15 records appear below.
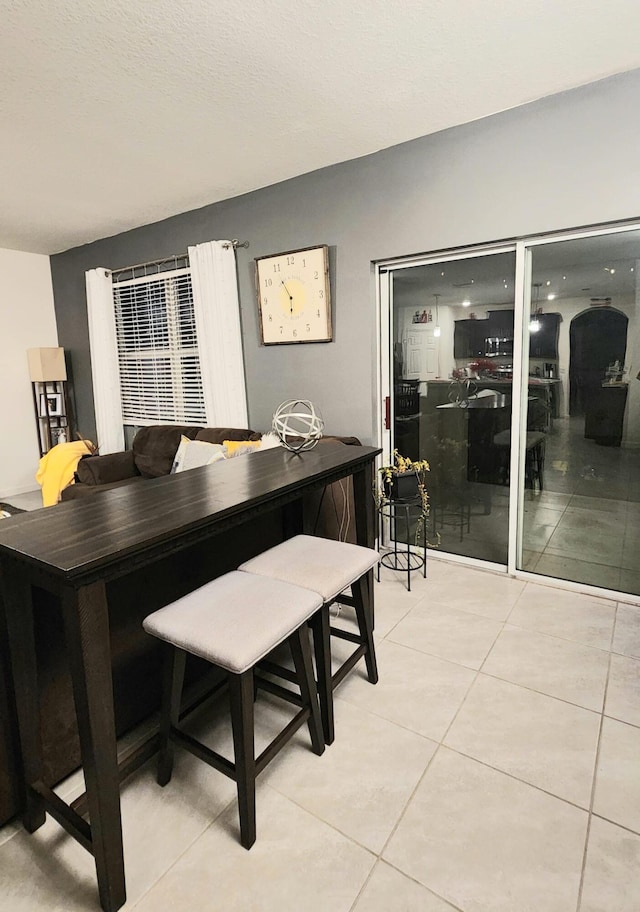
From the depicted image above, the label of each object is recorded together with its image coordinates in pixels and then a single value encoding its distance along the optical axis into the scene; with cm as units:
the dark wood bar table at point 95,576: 112
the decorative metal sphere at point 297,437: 236
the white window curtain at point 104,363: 486
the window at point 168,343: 394
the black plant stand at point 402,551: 308
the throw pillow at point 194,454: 351
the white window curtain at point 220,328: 386
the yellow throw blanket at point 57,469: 429
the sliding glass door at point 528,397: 266
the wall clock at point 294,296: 339
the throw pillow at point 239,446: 335
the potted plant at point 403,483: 304
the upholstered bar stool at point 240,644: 132
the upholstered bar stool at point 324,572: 168
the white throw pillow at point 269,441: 317
